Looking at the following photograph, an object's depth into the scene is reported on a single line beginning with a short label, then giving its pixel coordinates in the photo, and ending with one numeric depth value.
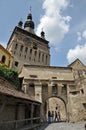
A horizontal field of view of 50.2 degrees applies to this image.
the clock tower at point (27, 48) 23.68
